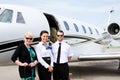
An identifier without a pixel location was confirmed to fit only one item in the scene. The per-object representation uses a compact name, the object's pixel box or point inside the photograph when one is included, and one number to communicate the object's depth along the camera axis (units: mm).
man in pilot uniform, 3039
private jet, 3966
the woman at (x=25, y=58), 2742
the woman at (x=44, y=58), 2901
